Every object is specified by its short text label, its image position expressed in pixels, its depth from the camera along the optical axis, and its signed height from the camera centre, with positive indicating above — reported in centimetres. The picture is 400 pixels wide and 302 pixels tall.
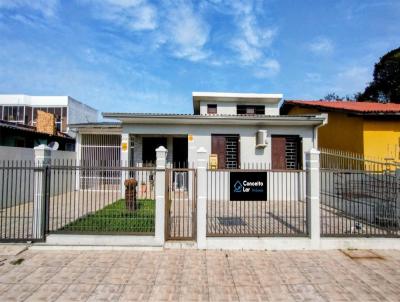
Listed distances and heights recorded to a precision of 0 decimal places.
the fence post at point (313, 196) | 677 -77
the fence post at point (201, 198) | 665 -80
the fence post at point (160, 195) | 662 -73
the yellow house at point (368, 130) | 1335 +155
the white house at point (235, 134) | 1253 +131
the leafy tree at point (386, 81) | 2811 +819
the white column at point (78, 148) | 1600 +84
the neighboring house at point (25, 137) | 1357 +142
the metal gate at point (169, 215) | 678 -120
